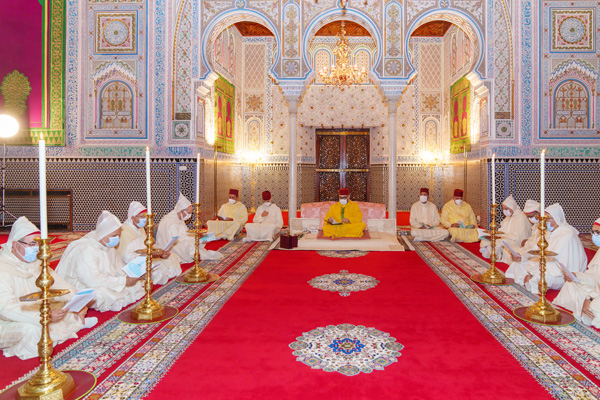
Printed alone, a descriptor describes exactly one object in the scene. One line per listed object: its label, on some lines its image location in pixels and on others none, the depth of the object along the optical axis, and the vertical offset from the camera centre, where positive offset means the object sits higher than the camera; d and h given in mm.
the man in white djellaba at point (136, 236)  4332 -487
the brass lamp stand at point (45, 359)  1995 -813
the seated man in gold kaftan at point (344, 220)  6699 -492
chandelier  8609 +2377
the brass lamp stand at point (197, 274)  4383 -869
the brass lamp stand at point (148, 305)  3260 -882
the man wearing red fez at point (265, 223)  7156 -600
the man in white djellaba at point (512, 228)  5332 -503
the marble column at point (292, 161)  7840 +467
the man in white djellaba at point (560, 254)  3939 -590
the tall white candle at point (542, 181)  3024 +43
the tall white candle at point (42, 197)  1940 -42
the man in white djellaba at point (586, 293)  3093 -786
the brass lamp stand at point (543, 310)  3172 -899
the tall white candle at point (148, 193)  3112 -40
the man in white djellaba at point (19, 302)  2570 -655
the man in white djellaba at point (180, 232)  5262 -532
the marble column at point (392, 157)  7820 +539
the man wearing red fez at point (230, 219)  7270 -541
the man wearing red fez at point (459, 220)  6922 -542
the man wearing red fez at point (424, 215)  7508 -484
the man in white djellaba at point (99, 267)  3428 -624
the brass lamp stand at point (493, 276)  4309 -882
